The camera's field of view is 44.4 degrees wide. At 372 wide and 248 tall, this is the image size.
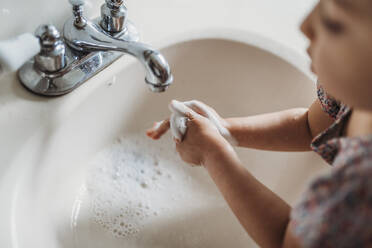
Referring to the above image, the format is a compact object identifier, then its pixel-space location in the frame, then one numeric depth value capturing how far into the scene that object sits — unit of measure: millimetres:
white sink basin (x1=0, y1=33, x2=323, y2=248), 582
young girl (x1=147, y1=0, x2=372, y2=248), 419
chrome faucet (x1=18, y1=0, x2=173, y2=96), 561
